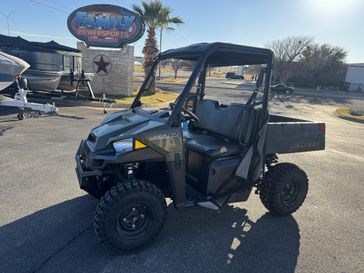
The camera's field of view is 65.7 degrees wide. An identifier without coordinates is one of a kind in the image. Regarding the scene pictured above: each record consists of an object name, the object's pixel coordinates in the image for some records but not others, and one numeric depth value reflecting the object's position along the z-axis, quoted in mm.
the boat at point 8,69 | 8914
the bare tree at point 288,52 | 44062
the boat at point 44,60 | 10945
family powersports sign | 14555
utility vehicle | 2738
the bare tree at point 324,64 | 45312
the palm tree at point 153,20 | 18250
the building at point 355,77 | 48938
